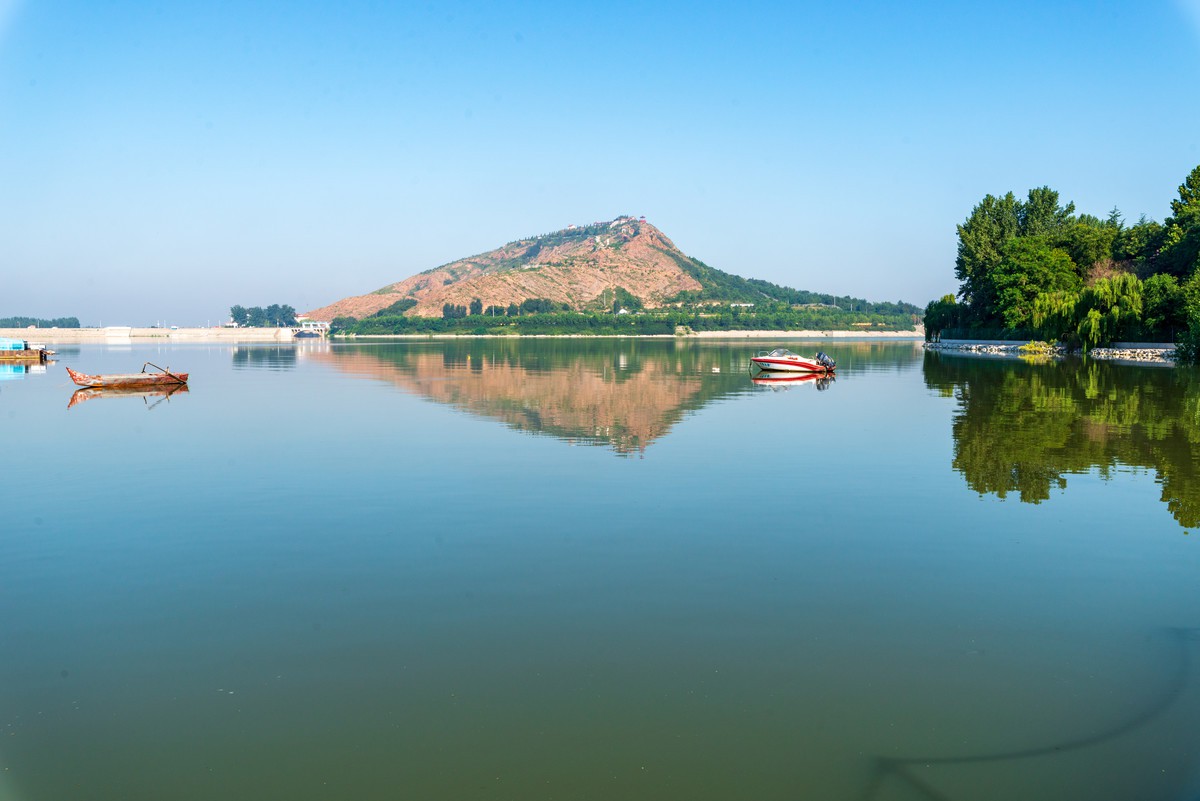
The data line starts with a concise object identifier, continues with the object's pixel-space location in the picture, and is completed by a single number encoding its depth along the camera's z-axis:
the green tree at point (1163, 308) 72.94
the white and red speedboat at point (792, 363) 57.50
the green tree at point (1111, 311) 75.62
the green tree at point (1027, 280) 93.75
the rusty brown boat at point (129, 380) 45.66
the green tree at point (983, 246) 109.81
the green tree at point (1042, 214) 118.62
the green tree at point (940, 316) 121.94
